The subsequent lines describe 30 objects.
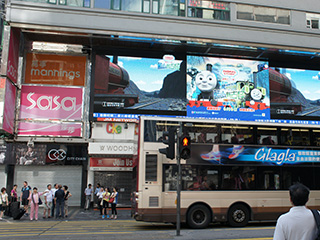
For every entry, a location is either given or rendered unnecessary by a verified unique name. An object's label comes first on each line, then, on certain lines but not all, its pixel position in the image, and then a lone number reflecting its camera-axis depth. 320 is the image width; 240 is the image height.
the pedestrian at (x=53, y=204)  17.82
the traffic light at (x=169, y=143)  11.02
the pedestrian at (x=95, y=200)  22.34
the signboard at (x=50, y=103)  22.77
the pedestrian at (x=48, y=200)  17.42
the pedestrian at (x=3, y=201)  16.66
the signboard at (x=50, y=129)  22.53
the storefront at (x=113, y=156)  22.47
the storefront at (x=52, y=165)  22.81
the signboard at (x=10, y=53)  20.67
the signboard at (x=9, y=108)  20.57
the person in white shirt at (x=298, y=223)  3.44
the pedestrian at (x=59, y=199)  17.07
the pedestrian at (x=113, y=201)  17.20
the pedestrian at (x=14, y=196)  18.56
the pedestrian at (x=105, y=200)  17.22
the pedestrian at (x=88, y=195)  20.67
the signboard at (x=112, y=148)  22.28
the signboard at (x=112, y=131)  22.77
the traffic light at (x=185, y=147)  11.17
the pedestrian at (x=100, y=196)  18.01
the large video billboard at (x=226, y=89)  23.88
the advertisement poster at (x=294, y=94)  24.83
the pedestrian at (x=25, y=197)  17.25
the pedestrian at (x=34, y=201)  16.62
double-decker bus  12.38
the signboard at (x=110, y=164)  22.72
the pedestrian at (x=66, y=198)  17.76
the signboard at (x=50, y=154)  22.77
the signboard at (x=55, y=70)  23.27
